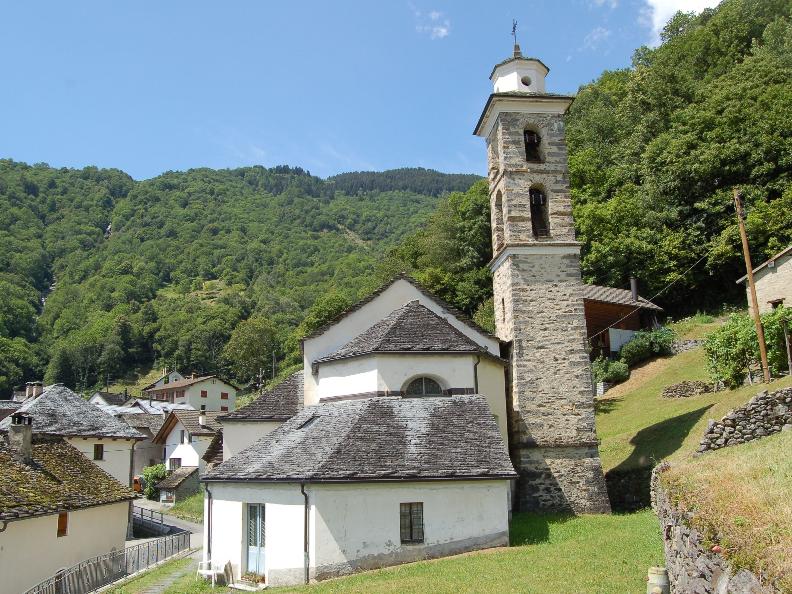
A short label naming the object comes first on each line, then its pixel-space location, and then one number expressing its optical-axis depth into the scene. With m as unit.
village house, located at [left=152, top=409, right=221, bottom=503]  44.50
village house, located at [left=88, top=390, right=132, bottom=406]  81.12
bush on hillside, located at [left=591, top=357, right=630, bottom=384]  35.25
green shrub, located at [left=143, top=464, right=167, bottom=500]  46.56
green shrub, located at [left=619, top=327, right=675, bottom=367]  36.03
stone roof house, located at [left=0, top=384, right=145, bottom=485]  32.72
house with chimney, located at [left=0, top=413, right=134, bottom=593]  17.75
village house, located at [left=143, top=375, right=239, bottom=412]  82.00
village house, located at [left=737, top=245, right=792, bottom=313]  29.22
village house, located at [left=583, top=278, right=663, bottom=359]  38.34
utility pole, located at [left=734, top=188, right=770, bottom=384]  21.44
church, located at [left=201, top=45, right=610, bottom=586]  14.60
